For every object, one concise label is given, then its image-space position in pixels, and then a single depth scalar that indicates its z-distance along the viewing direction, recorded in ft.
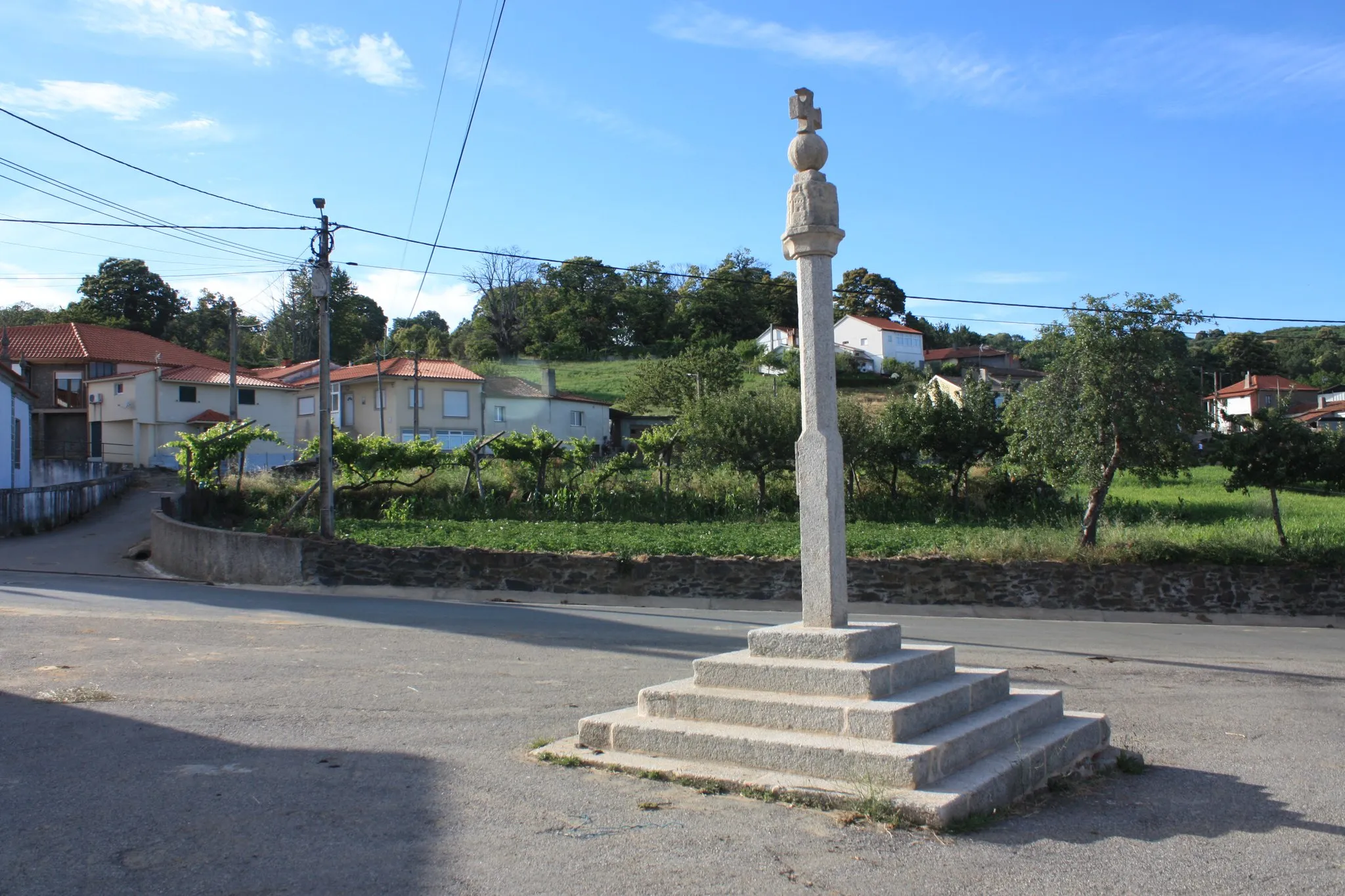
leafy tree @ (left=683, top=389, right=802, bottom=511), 101.09
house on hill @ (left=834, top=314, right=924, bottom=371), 267.18
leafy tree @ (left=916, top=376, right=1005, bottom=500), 101.91
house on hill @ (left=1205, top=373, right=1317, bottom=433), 236.02
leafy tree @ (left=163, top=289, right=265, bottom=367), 279.90
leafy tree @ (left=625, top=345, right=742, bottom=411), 201.46
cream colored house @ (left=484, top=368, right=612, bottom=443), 191.11
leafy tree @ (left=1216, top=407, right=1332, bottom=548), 66.59
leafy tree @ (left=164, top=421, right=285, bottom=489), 88.53
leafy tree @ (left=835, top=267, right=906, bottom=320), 310.04
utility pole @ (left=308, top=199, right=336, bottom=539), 69.67
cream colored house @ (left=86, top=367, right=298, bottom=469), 167.32
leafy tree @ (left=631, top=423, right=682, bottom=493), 104.22
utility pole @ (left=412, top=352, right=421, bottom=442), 153.28
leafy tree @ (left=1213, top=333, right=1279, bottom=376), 290.97
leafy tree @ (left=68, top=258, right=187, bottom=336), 277.23
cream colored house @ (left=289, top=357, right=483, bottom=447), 176.55
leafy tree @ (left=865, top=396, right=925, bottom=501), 103.35
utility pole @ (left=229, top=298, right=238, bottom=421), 131.05
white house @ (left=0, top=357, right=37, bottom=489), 117.50
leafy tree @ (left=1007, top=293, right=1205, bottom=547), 67.82
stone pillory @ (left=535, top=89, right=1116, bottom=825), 18.90
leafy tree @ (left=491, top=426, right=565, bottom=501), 98.78
